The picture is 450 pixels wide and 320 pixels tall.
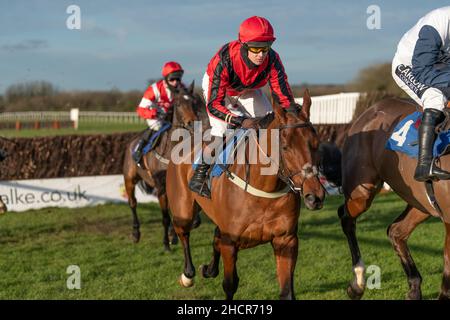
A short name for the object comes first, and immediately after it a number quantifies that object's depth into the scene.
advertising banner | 11.67
